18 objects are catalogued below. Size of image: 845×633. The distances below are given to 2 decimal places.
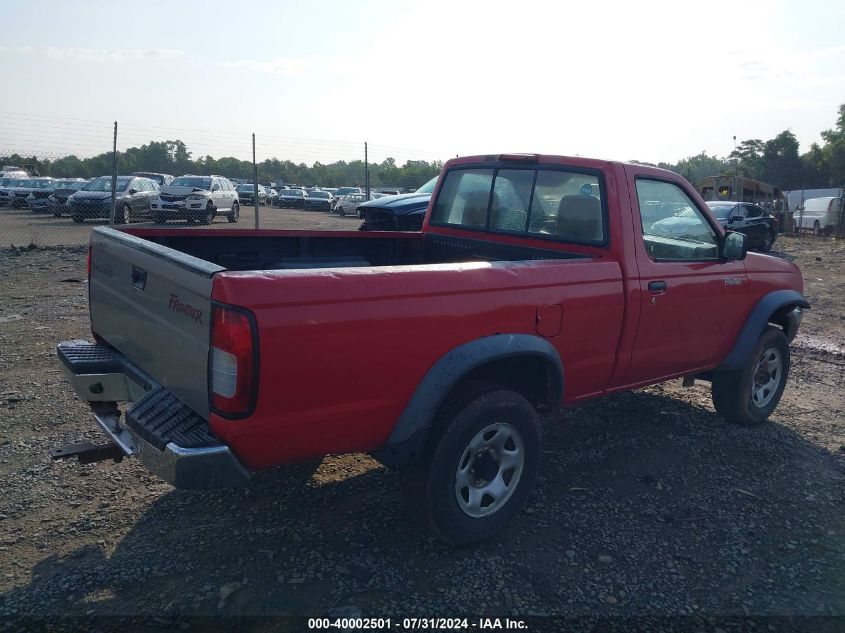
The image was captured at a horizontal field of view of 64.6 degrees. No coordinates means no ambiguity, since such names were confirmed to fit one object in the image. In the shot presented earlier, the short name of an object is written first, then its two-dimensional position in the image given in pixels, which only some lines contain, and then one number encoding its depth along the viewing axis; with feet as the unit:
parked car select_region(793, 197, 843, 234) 89.20
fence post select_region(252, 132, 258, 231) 43.69
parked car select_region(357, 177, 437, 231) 37.45
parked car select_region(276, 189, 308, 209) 110.69
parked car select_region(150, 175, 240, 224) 67.67
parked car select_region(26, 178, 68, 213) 81.76
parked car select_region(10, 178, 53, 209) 85.87
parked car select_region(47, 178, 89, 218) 74.59
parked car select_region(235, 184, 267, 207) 115.01
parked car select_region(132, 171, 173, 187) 82.90
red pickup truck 8.36
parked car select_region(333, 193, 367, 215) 101.76
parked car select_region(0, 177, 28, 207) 88.22
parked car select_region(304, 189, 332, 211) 114.62
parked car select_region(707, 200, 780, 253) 58.49
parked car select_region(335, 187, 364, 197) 124.77
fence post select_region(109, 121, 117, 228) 41.25
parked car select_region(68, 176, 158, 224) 63.72
